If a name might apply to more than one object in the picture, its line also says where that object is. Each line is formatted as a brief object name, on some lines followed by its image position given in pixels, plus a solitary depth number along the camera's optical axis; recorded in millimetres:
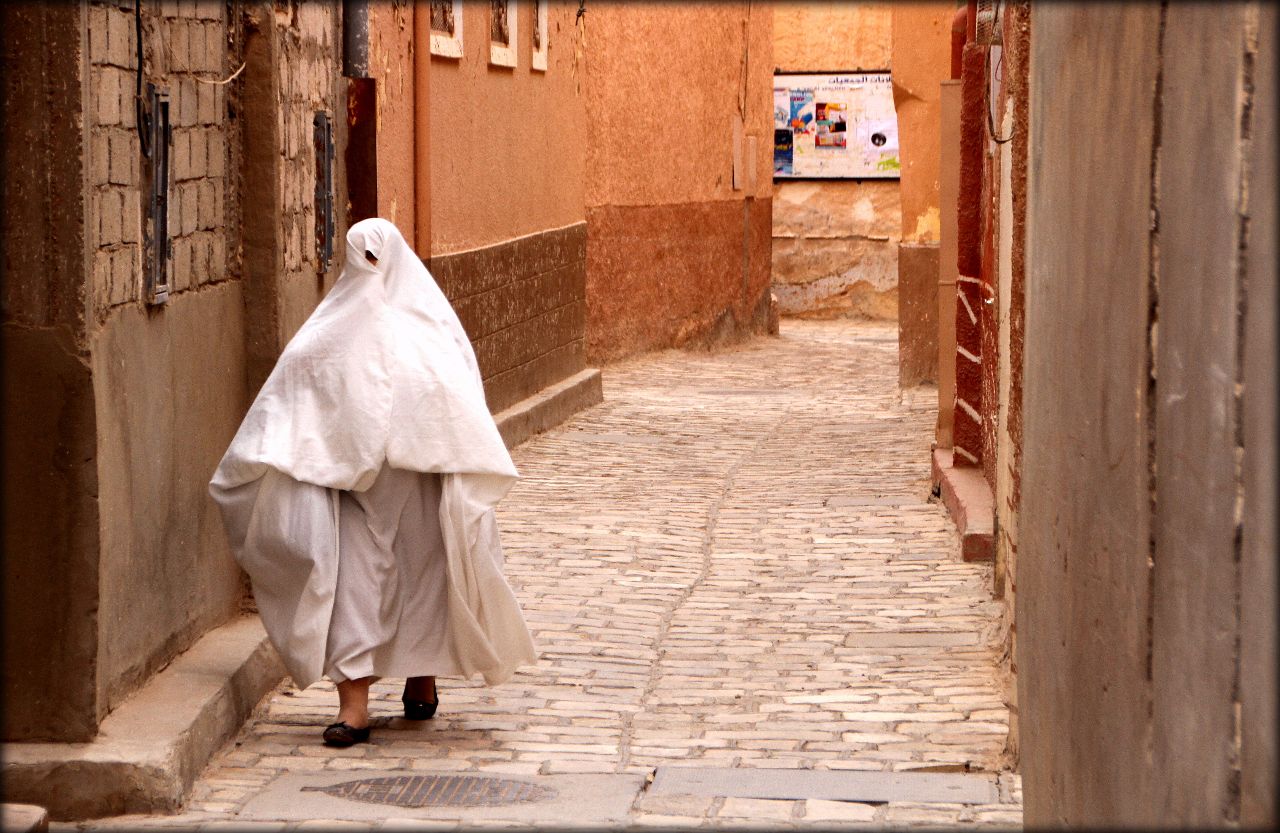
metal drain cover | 11119
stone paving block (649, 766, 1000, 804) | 11181
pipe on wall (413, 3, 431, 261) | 24547
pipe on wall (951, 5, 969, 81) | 24313
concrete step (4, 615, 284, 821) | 10619
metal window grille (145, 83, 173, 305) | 12281
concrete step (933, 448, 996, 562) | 18648
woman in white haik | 12406
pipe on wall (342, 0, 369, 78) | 18992
